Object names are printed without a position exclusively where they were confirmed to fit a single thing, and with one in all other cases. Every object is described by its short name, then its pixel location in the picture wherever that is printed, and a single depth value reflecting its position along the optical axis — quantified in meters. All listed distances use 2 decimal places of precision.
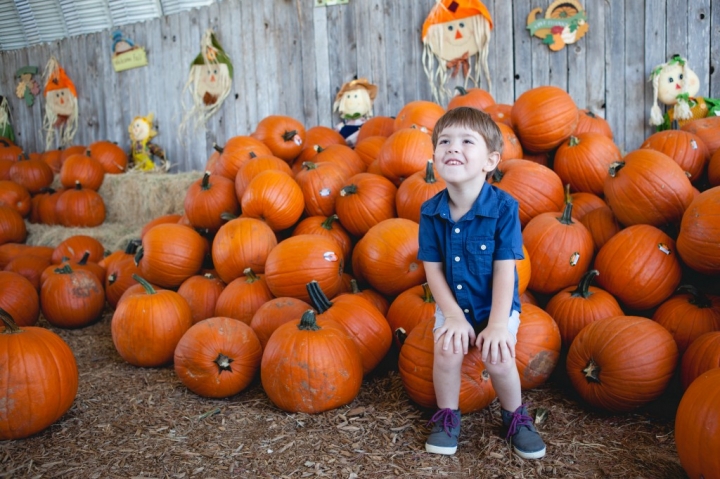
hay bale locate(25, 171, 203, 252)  5.36
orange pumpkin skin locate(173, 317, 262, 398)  2.33
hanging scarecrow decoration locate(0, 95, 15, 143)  8.56
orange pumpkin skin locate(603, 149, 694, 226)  2.47
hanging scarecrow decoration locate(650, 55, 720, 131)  4.15
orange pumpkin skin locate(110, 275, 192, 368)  2.69
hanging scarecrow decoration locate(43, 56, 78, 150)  7.79
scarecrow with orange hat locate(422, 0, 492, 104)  4.99
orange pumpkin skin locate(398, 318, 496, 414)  2.00
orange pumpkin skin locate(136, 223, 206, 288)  3.16
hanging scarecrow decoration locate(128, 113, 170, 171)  6.88
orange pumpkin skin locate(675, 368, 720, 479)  1.43
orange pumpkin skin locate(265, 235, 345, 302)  2.70
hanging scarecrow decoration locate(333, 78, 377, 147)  5.41
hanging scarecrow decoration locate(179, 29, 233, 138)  6.34
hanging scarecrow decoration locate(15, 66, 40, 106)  8.20
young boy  1.80
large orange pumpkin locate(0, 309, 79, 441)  2.01
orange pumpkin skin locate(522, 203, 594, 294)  2.48
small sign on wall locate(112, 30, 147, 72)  7.05
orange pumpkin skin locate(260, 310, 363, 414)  2.12
